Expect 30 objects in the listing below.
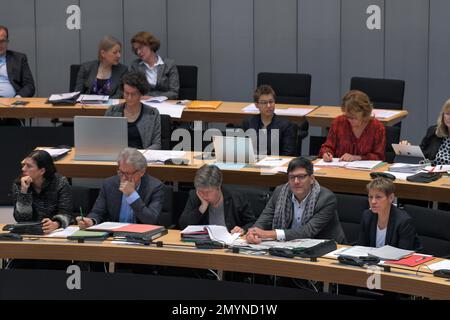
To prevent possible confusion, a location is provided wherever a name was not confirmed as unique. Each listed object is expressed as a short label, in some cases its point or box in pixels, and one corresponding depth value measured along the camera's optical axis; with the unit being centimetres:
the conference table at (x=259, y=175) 1082
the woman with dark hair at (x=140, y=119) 1251
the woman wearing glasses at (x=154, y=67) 1491
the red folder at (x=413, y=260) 875
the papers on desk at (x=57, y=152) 1220
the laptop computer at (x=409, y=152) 1147
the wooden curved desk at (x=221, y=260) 849
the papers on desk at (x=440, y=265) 865
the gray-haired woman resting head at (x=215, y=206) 1009
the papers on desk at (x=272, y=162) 1181
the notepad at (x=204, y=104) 1425
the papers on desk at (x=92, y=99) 1421
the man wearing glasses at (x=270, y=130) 1246
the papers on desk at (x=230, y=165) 1163
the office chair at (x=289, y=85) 1487
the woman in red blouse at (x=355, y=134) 1192
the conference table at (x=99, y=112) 1398
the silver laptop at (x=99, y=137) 1170
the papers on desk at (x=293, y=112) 1372
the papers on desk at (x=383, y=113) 1349
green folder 980
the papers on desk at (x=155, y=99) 1434
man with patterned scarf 986
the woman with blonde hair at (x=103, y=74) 1452
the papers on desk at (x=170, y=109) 1387
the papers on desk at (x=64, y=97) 1435
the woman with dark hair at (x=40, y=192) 1043
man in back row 1516
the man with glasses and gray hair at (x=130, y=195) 1044
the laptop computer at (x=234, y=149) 1166
